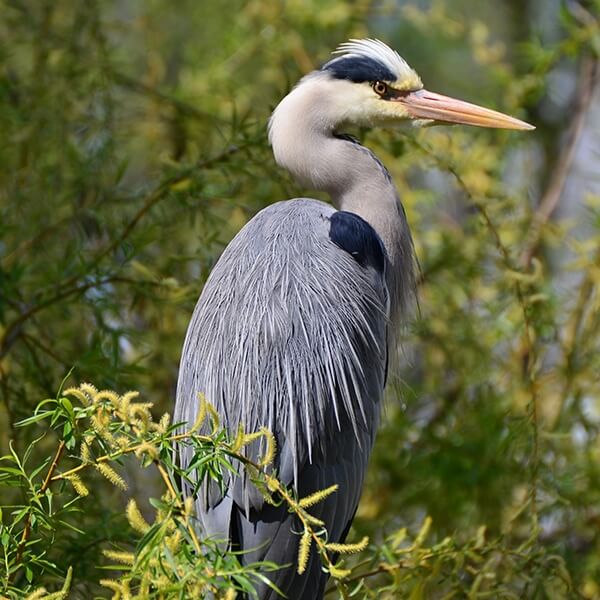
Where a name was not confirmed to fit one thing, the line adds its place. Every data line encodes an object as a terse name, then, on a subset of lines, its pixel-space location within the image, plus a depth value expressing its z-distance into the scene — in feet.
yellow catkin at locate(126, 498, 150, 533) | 29.37
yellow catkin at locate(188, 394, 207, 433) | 30.05
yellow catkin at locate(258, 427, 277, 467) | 30.07
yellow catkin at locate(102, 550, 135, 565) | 30.03
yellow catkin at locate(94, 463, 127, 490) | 29.99
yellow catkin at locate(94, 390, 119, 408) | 30.05
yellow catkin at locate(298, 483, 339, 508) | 30.06
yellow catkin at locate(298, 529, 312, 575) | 29.32
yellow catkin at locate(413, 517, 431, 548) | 30.75
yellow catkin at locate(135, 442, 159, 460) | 29.84
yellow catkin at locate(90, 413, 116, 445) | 30.06
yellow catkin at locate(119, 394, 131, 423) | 30.05
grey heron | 31.02
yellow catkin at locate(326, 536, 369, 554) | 30.05
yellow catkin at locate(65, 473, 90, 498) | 30.05
